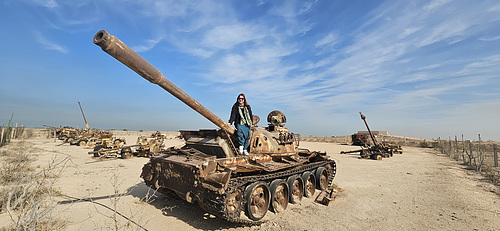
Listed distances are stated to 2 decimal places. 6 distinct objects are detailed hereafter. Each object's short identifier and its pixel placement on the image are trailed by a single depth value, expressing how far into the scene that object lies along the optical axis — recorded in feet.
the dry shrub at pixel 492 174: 33.78
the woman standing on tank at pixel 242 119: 21.40
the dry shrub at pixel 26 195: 14.68
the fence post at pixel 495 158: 43.26
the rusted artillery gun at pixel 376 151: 65.18
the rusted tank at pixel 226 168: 15.46
